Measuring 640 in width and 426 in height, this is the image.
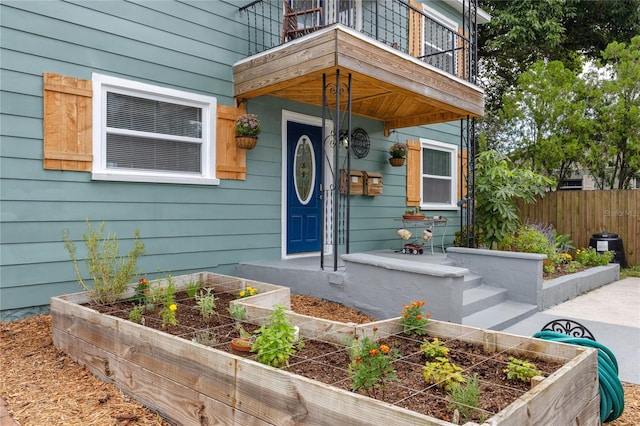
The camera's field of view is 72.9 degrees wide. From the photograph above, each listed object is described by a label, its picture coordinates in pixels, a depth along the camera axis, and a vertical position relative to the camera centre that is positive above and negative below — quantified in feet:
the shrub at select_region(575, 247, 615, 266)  23.80 -2.66
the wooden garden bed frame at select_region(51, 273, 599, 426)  5.35 -2.56
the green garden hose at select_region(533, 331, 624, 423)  7.24 -2.99
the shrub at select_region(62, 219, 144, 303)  11.14 -1.81
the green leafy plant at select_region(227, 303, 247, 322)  10.18 -2.48
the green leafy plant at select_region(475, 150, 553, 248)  20.89 +0.83
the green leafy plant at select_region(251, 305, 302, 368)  7.07 -2.25
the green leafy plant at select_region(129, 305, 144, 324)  9.69 -2.46
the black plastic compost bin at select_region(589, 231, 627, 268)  25.98 -2.11
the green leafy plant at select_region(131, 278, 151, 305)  11.68 -2.31
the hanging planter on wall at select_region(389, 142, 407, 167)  23.65 +2.98
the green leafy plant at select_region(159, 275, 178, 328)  9.78 -2.37
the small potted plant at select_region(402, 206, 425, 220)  22.63 -0.30
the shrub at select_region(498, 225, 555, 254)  21.20 -1.66
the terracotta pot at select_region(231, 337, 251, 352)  7.79 -2.49
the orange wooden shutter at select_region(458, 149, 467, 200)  29.22 +1.83
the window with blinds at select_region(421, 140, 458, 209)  27.30 +2.20
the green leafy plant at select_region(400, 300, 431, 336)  9.07 -2.38
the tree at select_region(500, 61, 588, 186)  29.32 +6.45
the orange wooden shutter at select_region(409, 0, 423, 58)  25.23 +10.48
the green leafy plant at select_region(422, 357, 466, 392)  6.64 -2.63
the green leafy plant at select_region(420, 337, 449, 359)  7.97 -2.61
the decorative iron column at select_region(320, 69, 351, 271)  18.80 +0.83
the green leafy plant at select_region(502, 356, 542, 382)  6.82 -2.57
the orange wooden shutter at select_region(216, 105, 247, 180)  16.85 +2.29
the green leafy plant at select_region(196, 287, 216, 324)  10.55 -2.46
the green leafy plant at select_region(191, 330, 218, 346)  8.17 -2.57
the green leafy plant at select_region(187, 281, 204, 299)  12.53 -2.41
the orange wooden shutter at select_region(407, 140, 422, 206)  25.57 +2.18
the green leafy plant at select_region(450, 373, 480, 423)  5.65 -2.55
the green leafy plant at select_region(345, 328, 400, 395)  6.22 -2.38
